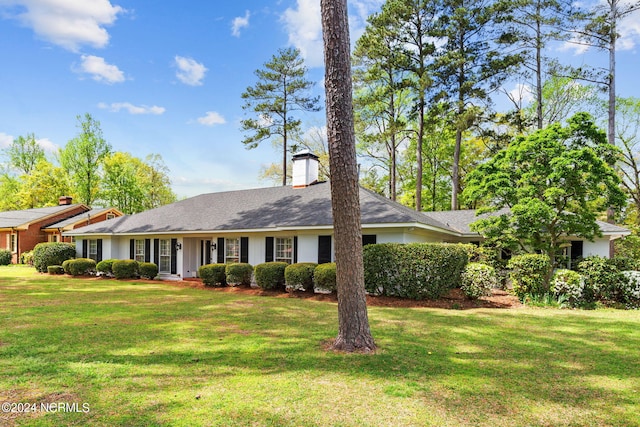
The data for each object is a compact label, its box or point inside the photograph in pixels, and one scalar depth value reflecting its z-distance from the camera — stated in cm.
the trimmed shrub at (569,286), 1045
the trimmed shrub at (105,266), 1788
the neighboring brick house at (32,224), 2691
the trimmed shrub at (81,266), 1859
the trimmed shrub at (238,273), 1391
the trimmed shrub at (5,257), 2620
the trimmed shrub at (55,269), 1950
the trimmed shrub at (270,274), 1287
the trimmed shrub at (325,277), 1141
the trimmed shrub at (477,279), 1076
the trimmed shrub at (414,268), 1054
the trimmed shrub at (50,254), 2023
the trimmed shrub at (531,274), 1089
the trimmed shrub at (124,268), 1723
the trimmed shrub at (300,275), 1220
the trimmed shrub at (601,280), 1047
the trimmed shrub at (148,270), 1692
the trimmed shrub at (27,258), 2506
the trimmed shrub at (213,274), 1428
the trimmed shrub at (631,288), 1030
